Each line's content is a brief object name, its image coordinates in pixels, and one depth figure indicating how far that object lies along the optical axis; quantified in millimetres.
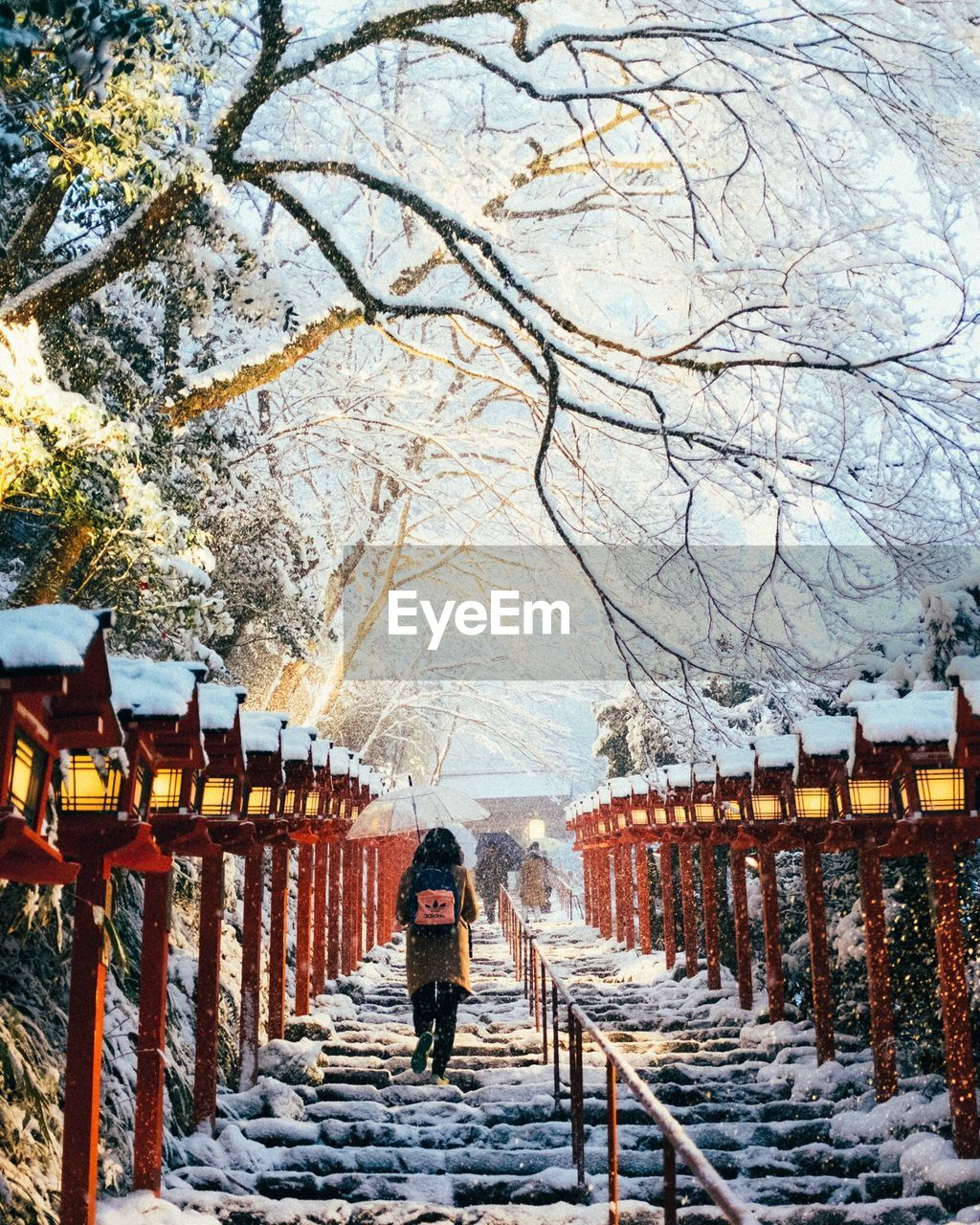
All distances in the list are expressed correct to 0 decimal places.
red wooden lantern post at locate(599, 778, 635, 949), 17250
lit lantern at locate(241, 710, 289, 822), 8492
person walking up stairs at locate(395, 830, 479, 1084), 8188
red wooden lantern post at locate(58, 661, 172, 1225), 4574
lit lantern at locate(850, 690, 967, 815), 6793
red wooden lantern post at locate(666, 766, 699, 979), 13695
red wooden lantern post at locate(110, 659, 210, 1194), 5199
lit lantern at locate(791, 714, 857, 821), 8523
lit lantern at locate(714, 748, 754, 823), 11008
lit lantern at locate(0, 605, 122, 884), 3496
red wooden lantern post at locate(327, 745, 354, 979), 12820
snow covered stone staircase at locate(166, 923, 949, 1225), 5973
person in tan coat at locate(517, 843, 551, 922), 28297
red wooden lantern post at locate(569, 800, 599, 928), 23797
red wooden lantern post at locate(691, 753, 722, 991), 12633
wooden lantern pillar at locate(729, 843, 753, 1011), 11344
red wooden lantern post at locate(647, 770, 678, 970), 14656
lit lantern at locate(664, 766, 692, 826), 13703
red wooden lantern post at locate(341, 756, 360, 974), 14906
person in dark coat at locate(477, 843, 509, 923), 29641
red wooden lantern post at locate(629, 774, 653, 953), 15918
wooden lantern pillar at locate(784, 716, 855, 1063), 8531
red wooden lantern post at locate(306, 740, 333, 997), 11055
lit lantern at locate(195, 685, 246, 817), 6762
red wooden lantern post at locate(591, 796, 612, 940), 19938
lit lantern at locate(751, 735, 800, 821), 10031
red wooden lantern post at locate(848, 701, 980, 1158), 6488
